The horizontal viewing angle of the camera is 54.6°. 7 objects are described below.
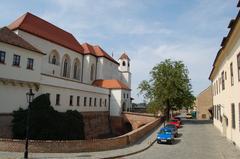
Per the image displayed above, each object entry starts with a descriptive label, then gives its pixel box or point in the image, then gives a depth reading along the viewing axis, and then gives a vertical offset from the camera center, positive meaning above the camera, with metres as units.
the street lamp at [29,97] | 14.94 +0.42
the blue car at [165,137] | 21.61 -2.96
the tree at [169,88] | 43.25 +3.27
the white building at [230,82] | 17.30 +2.20
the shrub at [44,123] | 23.35 -2.12
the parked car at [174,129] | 24.83 -2.50
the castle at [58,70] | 24.62 +5.39
